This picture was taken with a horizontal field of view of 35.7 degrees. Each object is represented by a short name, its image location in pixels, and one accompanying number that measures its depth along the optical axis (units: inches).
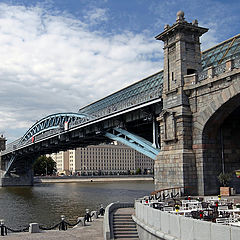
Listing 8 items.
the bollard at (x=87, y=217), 989.2
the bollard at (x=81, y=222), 916.0
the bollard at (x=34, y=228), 857.5
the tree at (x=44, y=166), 6146.7
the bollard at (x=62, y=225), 893.8
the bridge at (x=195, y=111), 1020.5
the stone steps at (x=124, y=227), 744.3
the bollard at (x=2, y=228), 829.2
